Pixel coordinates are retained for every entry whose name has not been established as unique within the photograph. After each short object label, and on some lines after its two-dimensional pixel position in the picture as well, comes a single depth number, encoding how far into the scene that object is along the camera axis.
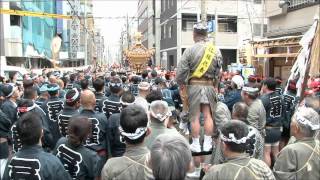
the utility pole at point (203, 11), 19.02
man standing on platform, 6.14
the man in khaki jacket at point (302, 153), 4.07
